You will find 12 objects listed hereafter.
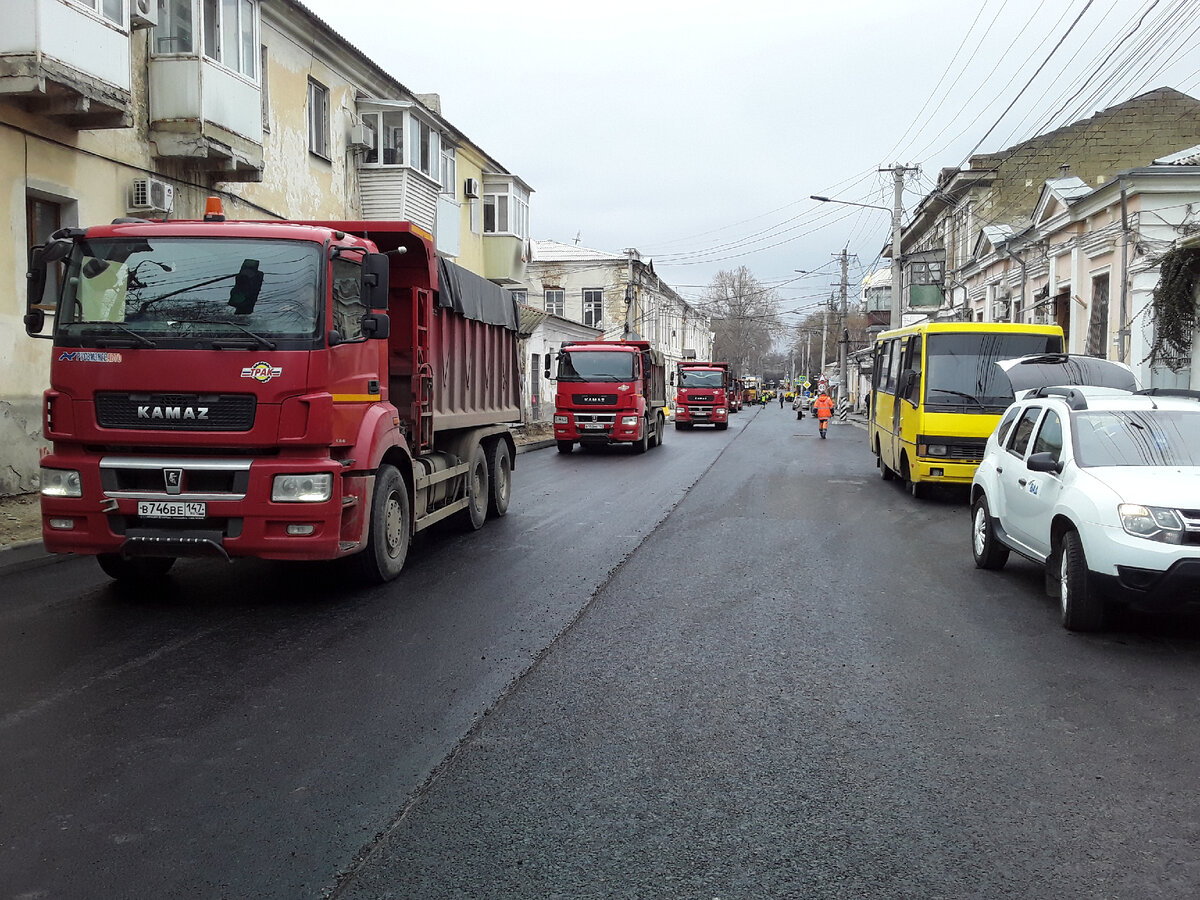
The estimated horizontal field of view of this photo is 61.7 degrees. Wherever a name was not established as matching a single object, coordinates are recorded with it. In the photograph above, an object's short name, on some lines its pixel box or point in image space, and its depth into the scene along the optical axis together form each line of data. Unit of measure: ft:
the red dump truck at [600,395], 79.46
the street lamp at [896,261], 119.34
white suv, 20.10
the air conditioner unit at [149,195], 50.24
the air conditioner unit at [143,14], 49.16
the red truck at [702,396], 132.87
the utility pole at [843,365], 198.90
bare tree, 336.08
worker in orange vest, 104.39
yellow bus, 46.73
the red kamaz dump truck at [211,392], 22.43
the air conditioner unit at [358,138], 77.71
